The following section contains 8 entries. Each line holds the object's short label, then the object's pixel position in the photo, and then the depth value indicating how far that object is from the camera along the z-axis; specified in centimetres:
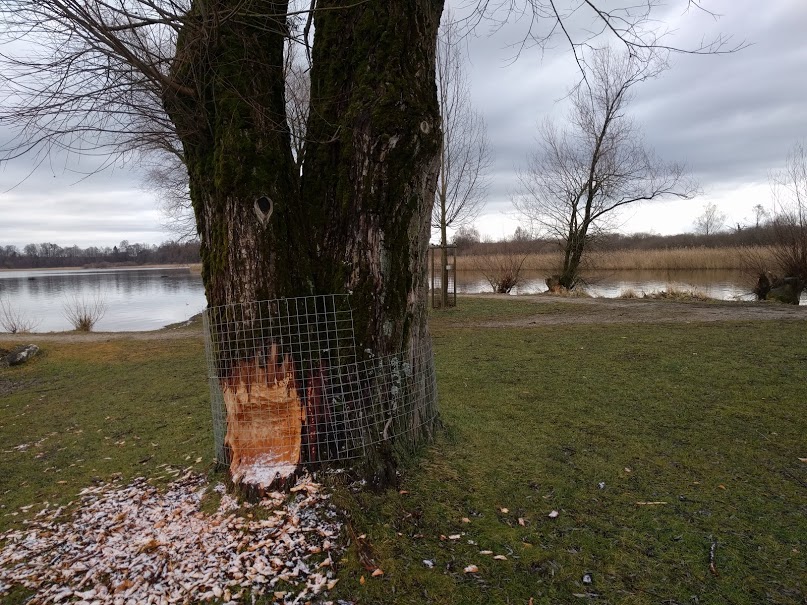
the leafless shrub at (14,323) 1541
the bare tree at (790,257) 1438
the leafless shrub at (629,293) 1684
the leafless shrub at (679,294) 1502
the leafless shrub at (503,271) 2109
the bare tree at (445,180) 1320
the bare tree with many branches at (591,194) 1830
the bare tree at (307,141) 261
